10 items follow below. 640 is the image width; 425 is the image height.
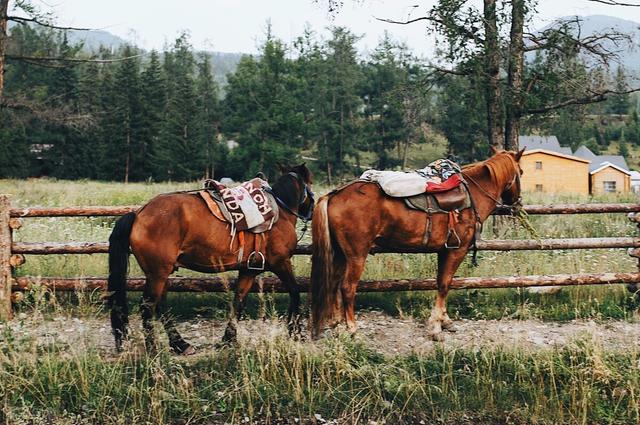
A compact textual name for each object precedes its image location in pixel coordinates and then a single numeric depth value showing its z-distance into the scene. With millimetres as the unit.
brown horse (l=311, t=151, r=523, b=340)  6367
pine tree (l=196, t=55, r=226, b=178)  52691
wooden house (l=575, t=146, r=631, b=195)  51938
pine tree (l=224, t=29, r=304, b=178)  48094
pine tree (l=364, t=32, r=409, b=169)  55469
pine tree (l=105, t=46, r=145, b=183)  47969
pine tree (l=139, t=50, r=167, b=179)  49397
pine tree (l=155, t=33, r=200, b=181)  48531
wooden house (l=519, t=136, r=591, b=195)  48438
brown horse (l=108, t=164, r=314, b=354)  5707
